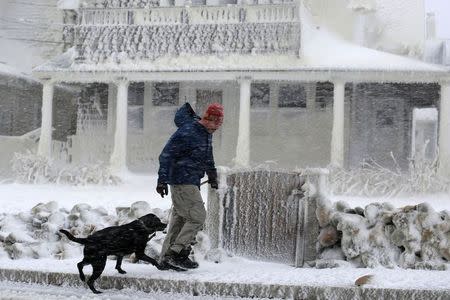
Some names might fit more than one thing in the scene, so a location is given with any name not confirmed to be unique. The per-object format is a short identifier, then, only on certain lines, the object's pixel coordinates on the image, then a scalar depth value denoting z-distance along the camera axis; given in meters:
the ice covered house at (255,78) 43.28
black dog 14.04
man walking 14.85
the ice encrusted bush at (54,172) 43.09
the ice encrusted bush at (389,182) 38.41
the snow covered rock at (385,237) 16.89
